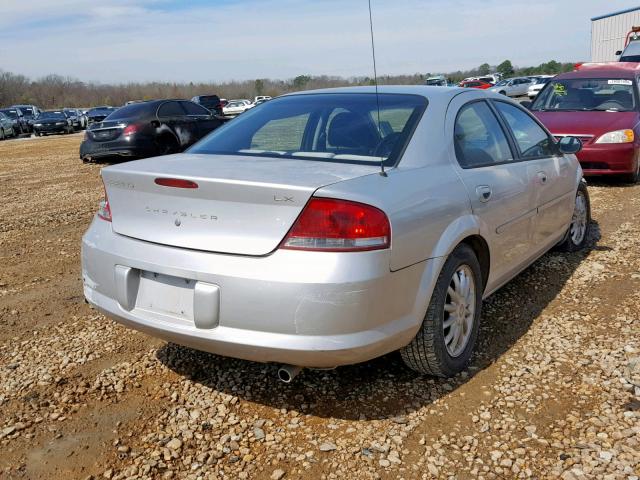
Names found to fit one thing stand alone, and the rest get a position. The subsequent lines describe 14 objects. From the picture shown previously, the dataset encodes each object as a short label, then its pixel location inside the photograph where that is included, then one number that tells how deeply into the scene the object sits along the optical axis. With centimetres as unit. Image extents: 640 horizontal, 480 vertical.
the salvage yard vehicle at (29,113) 3463
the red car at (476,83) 4472
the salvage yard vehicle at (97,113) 3290
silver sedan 247
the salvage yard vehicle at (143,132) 1170
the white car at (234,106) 4653
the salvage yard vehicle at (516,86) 4116
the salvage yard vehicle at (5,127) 2875
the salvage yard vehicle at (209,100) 3147
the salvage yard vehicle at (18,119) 3298
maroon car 808
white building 2997
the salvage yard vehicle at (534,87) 3805
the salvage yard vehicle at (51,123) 3269
